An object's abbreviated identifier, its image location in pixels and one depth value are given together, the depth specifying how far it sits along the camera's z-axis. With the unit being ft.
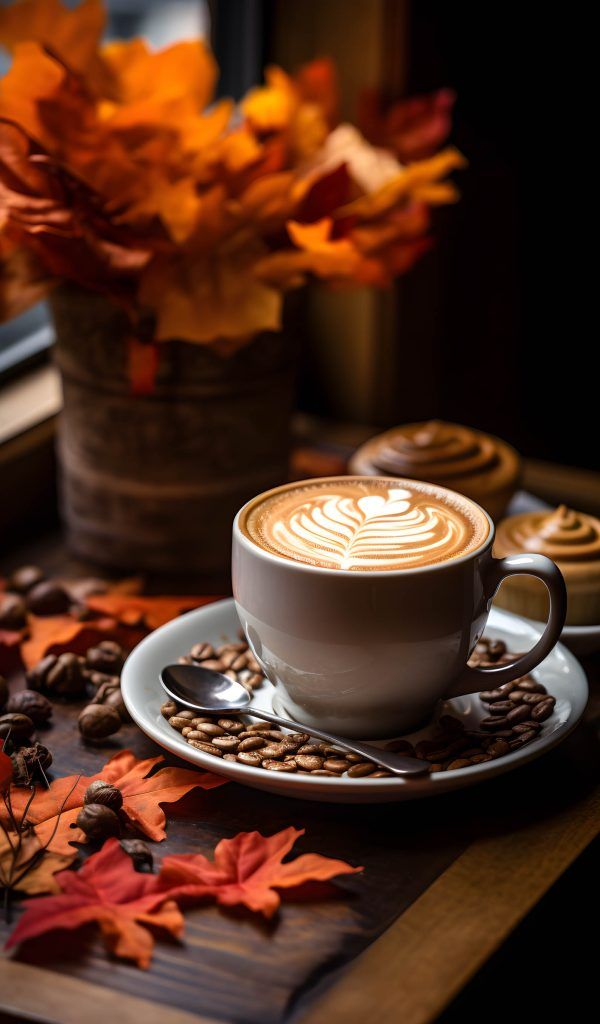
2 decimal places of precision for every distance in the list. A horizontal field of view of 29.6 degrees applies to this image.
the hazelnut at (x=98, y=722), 2.85
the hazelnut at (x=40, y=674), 3.10
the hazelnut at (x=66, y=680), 3.07
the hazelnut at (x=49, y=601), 3.56
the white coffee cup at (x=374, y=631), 2.44
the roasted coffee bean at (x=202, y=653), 3.02
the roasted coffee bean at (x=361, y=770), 2.50
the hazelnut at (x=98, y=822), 2.43
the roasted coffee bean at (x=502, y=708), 2.79
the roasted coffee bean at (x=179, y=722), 2.69
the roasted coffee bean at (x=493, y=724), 2.72
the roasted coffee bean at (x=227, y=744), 2.59
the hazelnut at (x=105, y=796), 2.51
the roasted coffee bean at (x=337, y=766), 2.52
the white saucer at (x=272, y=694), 2.39
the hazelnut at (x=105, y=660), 3.19
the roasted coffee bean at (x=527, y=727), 2.66
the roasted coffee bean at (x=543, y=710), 2.71
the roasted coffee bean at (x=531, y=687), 2.85
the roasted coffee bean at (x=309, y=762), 2.52
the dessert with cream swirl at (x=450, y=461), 3.75
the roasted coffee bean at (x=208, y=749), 2.57
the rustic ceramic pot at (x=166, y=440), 3.58
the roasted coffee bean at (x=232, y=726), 2.69
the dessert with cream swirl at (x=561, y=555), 3.22
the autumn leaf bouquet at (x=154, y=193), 3.24
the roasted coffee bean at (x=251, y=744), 2.60
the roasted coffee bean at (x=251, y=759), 2.52
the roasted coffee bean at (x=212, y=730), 2.65
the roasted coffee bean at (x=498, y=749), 2.56
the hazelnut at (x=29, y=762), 2.65
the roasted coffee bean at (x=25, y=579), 3.73
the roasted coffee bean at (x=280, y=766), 2.50
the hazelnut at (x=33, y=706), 2.89
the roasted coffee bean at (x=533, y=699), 2.78
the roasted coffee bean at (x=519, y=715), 2.73
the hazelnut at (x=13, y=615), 3.45
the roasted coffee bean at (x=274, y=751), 2.56
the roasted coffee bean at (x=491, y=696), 2.86
